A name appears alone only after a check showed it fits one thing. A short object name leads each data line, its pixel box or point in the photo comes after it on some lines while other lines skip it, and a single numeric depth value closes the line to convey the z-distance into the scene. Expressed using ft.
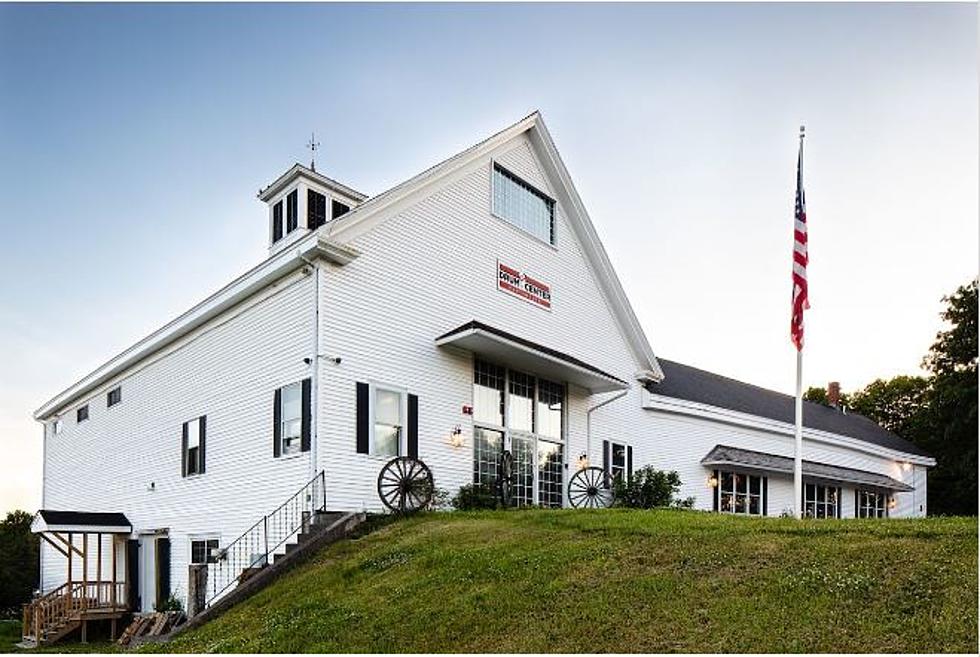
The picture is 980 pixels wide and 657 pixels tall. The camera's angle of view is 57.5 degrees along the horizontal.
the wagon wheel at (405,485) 52.54
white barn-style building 52.75
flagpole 44.04
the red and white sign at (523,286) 66.23
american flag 46.42
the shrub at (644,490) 69.15
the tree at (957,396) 116.06
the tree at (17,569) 105.40
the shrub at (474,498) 57.47
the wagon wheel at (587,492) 69.72
